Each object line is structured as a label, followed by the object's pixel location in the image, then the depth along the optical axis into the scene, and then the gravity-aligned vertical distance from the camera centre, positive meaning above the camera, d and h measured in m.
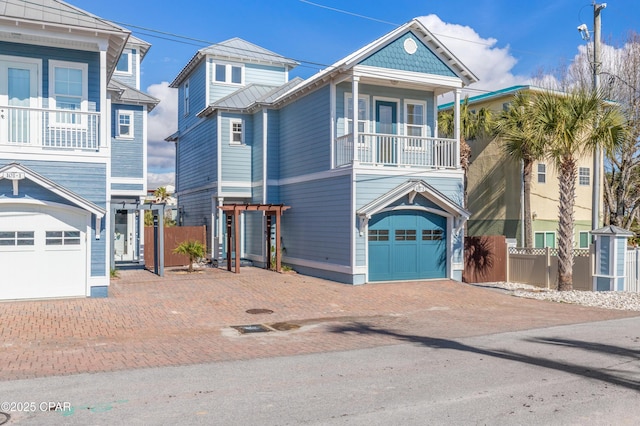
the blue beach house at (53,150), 13.42 +1.70
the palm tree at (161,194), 37.59 +1.57
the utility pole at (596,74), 18.74 +5.07
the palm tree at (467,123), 24.97 +4.36
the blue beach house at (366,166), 17.70 +1.85
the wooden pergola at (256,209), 19.81 -0.14
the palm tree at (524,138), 17.41 +2.64
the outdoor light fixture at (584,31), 20.59 +7.15
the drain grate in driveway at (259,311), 13.27 -2.35
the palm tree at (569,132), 16.50 +2.61
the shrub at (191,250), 19.98 -1.26
